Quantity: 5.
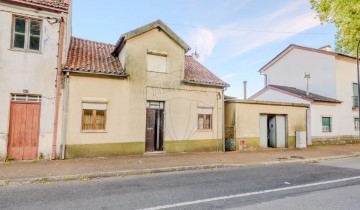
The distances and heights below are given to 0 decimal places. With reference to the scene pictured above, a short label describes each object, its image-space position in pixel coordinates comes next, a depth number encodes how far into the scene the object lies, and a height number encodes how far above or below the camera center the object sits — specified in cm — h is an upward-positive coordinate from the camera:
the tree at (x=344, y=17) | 2149 +962
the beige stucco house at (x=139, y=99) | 1197 +127
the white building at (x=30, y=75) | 1070 +198
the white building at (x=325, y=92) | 2073 +299
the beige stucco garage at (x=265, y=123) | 1623 +8
